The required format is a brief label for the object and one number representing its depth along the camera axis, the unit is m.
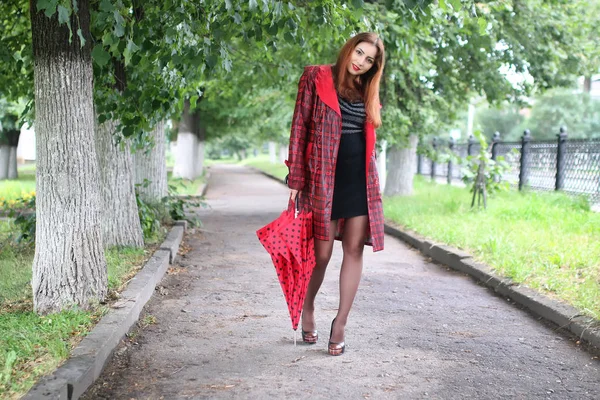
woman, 4.12
